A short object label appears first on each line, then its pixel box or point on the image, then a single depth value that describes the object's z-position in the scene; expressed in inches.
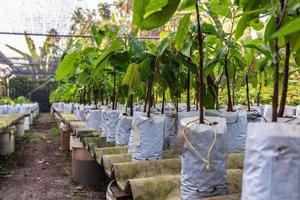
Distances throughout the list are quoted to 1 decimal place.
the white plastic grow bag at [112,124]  88.8
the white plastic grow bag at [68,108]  329.2
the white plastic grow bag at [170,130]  70.6
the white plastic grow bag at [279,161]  25.4
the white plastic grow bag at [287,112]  53.2
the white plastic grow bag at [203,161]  35.7
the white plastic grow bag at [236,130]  58.7
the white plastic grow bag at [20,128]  277.7
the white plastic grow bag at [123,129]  76.2
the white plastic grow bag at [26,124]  336.8
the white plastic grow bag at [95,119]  118.0
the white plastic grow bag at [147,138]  59.0
